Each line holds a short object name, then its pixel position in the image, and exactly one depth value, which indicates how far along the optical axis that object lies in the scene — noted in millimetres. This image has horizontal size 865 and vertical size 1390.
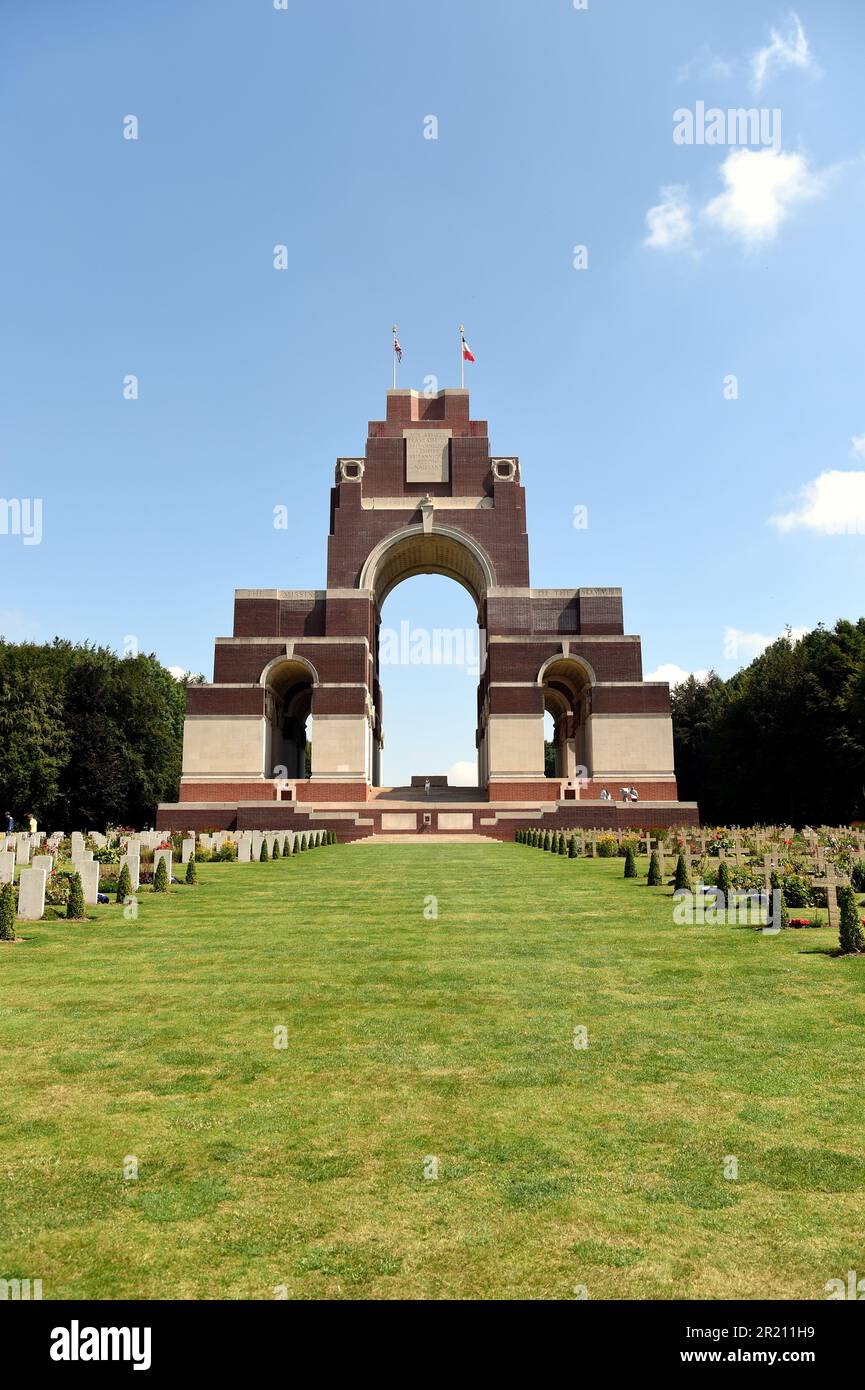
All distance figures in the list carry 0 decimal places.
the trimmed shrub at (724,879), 12648
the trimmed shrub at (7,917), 10359
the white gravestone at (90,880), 13086
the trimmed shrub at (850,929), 9078
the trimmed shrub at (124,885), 13688
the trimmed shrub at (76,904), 12055
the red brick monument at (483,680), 46031
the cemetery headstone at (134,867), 14545
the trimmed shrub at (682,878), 13992
